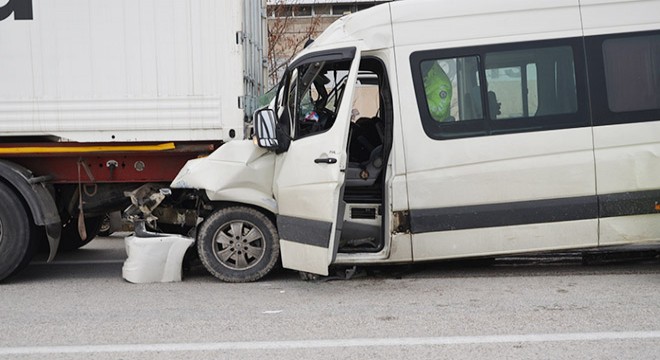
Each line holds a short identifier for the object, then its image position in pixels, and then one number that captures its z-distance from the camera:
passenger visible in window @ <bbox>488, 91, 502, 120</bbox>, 7.95
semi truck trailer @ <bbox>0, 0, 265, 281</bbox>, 8.27
